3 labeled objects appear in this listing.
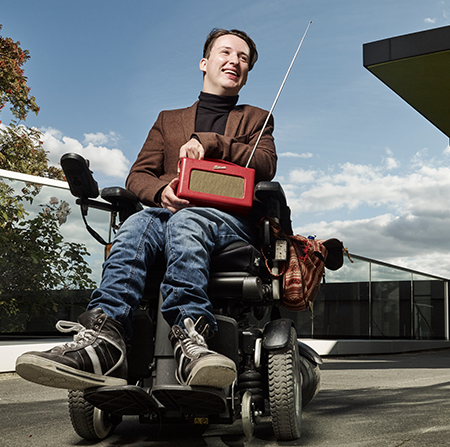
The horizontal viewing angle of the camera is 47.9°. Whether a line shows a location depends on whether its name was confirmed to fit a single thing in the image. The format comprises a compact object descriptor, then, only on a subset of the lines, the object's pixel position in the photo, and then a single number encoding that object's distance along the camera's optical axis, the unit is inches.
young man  58.8
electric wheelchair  62.4
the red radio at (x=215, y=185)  76.7
